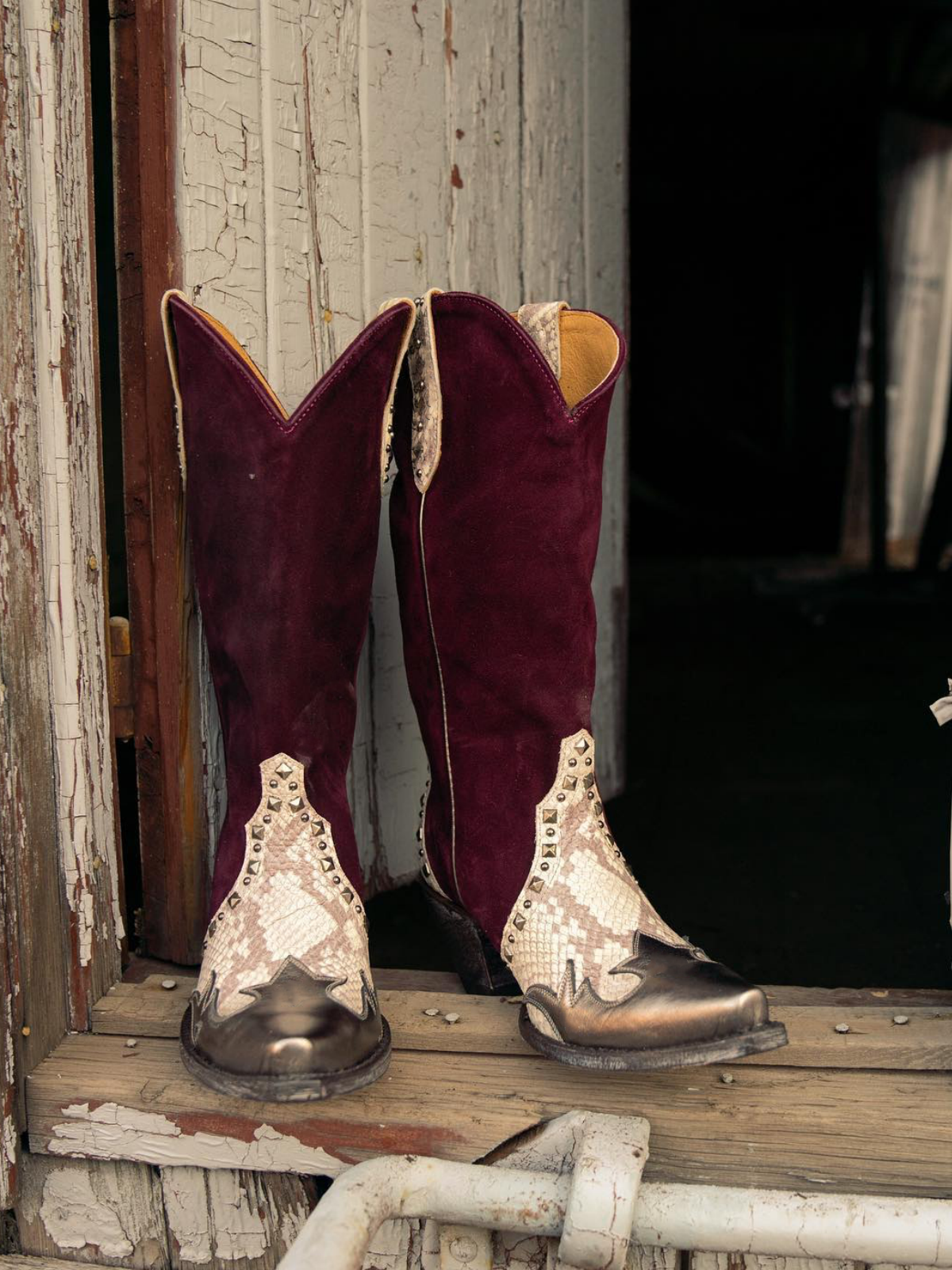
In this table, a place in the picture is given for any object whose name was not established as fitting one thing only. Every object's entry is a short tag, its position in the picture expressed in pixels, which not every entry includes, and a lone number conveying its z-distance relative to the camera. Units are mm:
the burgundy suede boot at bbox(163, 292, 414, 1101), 969
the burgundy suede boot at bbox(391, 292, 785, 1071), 1006
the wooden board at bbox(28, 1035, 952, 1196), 905
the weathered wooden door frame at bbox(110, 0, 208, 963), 1107
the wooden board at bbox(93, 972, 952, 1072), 996
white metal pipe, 817
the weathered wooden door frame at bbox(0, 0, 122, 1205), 986
